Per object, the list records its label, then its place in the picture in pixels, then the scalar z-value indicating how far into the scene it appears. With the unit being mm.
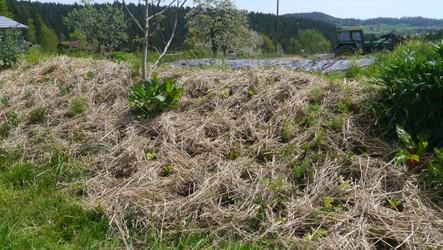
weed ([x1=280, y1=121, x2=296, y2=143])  3906
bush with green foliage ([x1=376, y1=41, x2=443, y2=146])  3540
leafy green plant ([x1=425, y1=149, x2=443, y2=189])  3082
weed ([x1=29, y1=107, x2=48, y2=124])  4998
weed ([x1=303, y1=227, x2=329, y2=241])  2803
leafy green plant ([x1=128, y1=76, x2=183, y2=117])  4508
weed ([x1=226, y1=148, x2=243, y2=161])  3779
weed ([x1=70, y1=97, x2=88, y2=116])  4949
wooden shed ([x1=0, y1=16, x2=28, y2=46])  17516
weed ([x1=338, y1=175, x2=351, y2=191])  3185
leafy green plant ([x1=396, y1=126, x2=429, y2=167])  3344
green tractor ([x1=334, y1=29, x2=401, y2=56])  23953
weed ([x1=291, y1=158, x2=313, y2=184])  3416
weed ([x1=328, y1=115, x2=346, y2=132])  3857
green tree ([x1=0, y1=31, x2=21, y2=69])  7594
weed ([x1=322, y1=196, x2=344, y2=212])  3045
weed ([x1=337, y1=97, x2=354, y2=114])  4102
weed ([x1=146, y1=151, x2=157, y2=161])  3890
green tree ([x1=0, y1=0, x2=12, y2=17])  45753
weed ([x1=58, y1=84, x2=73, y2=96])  5513
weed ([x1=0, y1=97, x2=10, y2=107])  5441
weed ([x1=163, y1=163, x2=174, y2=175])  3682
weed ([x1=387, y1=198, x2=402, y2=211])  3064
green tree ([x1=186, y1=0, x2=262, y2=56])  42634
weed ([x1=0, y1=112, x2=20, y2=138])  4842
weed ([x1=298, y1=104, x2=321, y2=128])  3983
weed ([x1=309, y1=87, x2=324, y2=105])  4316
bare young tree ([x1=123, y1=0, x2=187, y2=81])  5207
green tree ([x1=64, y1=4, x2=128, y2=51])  60531
